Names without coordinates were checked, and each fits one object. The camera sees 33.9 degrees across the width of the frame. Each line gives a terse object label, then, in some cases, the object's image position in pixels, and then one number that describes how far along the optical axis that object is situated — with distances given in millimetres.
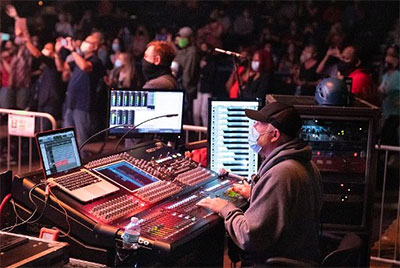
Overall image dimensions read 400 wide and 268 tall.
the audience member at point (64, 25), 10727
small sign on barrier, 5059
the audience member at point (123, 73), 8336
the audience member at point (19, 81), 8328
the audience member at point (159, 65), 4816
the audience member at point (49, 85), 7902
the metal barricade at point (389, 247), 5126
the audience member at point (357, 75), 6262
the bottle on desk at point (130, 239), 2779
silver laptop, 3072
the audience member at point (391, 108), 7981
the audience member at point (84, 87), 7113
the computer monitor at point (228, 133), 4262
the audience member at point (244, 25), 11281
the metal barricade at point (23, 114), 5047
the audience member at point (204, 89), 9242
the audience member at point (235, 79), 8165
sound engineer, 2875
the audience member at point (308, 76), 8883
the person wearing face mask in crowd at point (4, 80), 8352
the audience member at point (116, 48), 9841
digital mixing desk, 2881
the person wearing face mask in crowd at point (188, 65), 9016
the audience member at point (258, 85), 7480
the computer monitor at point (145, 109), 4082
